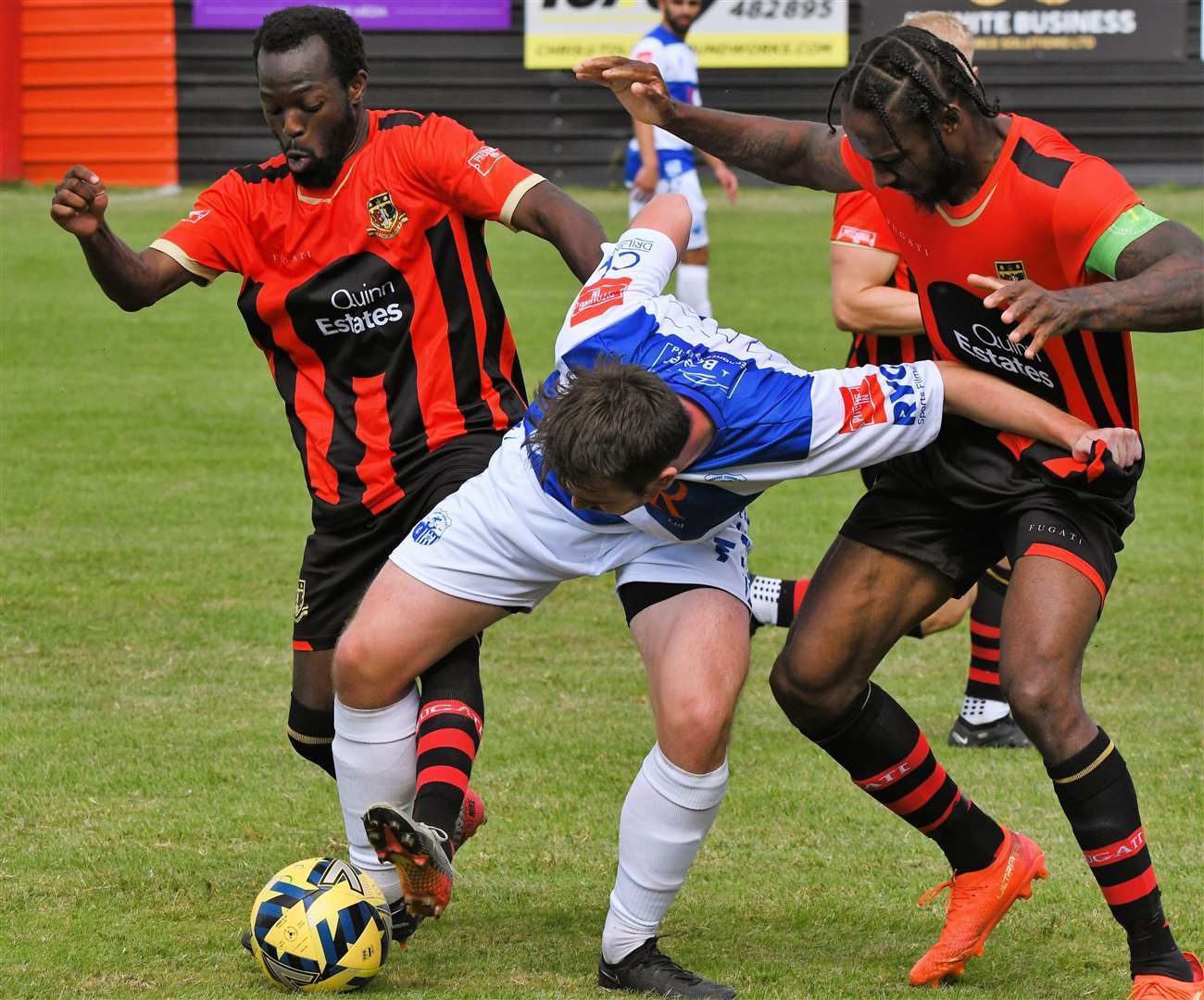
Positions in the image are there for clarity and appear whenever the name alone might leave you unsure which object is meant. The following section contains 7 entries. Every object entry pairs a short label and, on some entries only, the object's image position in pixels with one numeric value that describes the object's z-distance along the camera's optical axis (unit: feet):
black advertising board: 135.03
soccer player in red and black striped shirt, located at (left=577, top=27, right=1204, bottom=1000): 27.22
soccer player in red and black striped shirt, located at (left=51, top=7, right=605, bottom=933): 33.42
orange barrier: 143.64
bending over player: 27.78
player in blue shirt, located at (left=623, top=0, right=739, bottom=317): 91.81
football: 28.99
